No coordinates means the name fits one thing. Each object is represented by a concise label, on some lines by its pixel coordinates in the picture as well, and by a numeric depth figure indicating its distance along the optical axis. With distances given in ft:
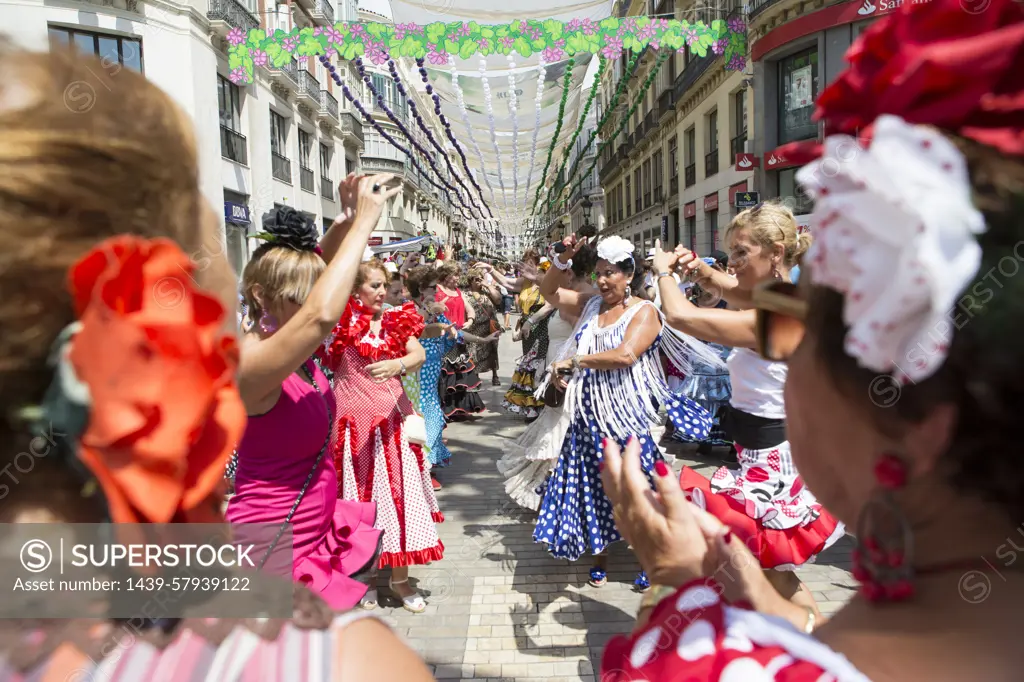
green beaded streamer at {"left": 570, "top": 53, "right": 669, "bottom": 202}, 27.28
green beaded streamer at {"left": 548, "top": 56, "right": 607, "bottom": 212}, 25.50
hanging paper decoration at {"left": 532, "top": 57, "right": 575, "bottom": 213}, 22.72
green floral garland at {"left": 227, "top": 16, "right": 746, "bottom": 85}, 18.93
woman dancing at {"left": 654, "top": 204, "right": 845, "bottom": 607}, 8.60
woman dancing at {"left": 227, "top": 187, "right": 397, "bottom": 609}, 6.95
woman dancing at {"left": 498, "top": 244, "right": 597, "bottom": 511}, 14.75
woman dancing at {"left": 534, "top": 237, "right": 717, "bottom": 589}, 12.12
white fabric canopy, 19.03
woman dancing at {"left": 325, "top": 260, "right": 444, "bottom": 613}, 11.98
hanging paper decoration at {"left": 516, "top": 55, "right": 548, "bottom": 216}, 22.21
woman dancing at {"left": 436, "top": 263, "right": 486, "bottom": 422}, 27.04
